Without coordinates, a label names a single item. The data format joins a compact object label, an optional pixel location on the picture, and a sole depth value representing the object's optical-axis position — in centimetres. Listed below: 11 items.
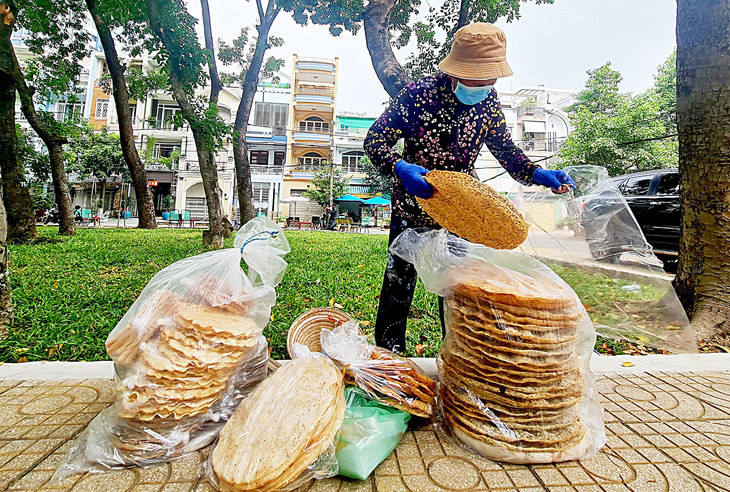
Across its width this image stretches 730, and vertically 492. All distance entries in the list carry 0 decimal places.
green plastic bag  115
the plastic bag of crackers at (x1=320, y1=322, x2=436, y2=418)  137
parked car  510
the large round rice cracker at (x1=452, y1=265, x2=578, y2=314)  128
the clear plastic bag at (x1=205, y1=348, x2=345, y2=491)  104
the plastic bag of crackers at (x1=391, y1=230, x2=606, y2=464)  127
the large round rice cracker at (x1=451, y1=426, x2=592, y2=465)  123
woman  153
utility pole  2271
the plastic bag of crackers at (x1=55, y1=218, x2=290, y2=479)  121
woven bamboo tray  202
